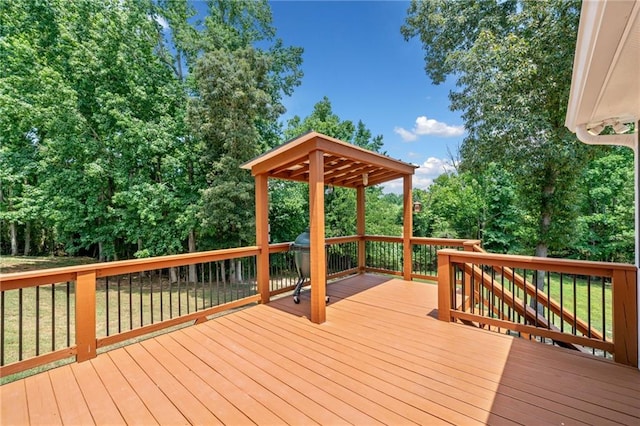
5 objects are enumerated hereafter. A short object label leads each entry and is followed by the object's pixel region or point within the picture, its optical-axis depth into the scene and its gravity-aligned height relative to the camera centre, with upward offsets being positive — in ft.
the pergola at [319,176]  11.94 +2.45
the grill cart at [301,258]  14.30 -2.30
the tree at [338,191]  39.93 +3.52
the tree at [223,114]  29.91 +11.98
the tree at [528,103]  21.04 +8.96
